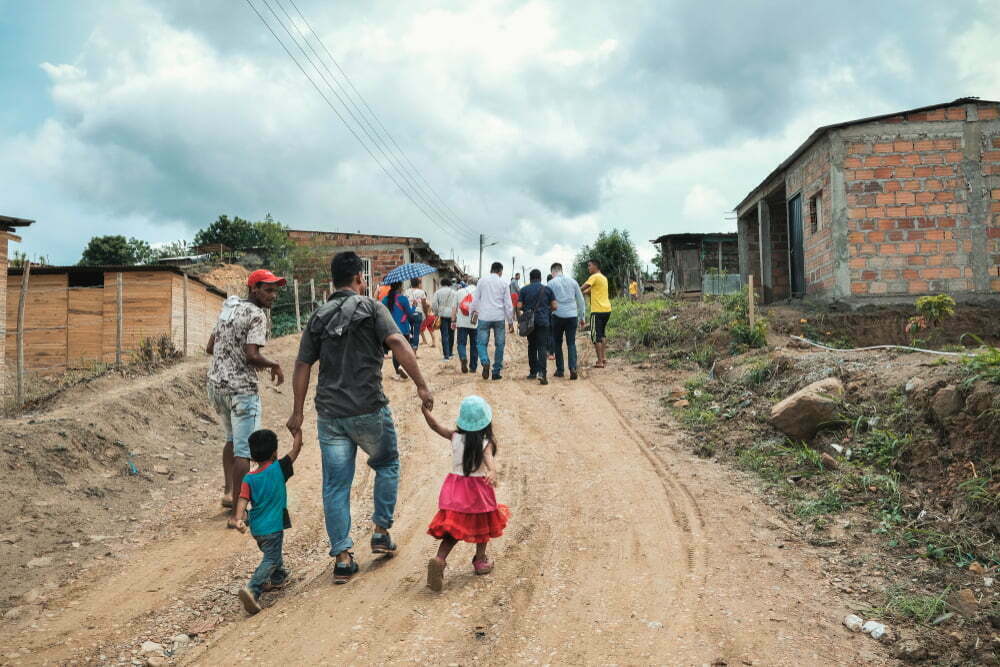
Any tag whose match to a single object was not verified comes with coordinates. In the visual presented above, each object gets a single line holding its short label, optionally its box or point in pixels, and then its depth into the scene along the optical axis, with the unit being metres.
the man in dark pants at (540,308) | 11.15
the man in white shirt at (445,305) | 13.70
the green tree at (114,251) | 40.28
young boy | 4.39
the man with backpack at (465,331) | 12.39
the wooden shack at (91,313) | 16.06
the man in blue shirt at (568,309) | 11.35
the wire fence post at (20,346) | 9.19
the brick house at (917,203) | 12.42
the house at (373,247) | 30.97
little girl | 4.39
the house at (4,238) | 13.03
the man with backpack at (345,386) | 4.49
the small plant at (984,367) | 5.48
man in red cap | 5.58
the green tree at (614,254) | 42.91
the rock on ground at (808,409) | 6.84
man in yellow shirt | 11.88
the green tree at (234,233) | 44.00
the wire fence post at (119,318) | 11.40
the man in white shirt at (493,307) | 11.34
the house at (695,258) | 31.64
